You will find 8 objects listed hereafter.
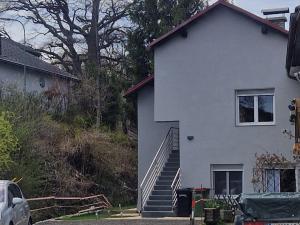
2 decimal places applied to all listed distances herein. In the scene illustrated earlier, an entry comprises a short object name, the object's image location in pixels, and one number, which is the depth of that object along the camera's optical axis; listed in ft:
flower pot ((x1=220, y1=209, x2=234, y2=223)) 72.64
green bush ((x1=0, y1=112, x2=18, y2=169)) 75.87
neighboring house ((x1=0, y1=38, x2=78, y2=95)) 120.78
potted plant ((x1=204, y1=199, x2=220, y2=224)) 69.21
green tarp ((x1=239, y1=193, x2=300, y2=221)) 40.70
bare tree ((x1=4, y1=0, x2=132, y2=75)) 162.40
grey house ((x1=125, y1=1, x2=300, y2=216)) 80.94
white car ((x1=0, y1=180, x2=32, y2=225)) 47.91
